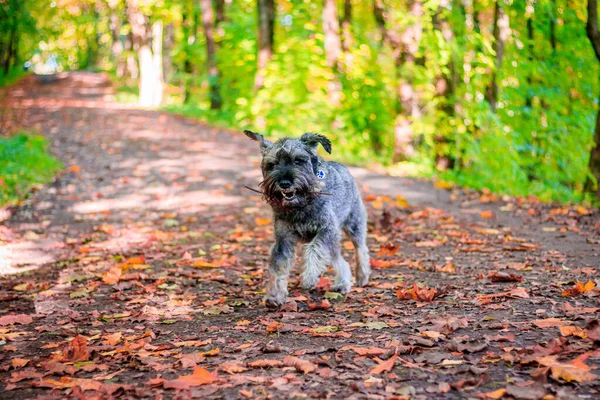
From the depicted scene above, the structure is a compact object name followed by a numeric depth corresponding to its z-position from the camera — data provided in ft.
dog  18.40
